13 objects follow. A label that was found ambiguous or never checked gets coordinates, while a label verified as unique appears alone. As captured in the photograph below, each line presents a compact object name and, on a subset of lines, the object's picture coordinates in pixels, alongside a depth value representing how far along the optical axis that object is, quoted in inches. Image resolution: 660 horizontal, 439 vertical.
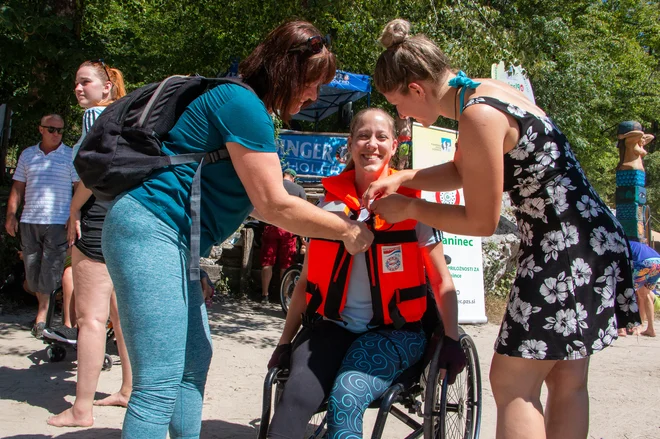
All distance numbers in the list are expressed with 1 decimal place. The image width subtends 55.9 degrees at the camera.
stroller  171.2
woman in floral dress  79.6
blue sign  451.8
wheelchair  94.9
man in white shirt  205.9
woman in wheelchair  92.7
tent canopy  486.0
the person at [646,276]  249.0
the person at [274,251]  310.3
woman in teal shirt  75.5
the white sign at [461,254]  261.0
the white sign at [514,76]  293.0
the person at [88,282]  130.0
